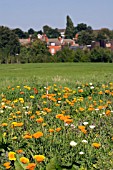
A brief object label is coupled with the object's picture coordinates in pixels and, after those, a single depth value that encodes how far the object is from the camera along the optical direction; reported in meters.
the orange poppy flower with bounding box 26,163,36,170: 2.58
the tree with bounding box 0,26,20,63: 66.75
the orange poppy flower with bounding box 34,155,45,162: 2.75
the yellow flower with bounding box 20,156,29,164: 2.77
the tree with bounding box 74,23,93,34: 127.69
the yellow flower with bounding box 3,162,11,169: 2.80
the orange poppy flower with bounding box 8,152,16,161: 2.85
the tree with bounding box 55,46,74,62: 56.25
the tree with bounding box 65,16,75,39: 121.82
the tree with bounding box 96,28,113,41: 101.04
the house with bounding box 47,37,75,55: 97.75
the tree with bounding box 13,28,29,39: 127.07
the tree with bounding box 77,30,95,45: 94.03
